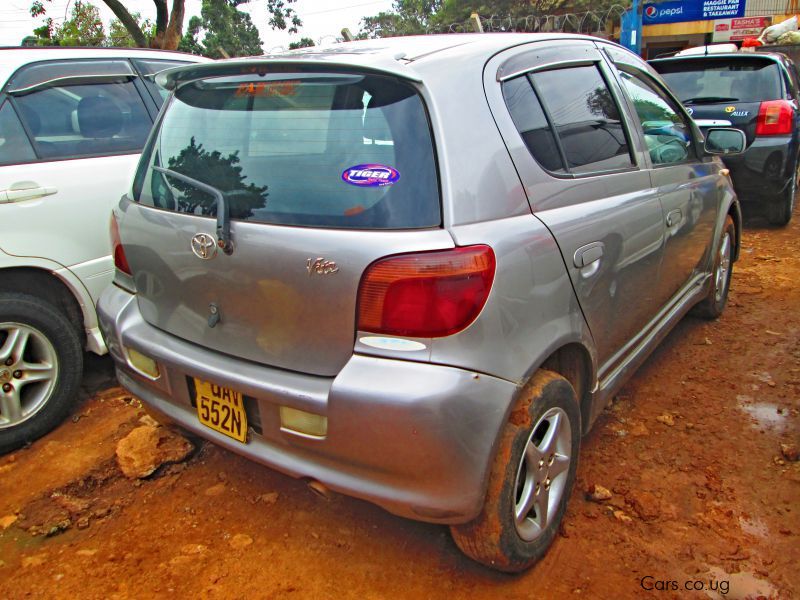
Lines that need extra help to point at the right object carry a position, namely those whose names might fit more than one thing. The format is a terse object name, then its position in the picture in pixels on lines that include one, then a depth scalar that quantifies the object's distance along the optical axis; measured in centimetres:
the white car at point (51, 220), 289
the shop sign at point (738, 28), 2074
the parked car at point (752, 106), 582
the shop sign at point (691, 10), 2100
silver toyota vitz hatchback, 174
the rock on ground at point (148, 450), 274
